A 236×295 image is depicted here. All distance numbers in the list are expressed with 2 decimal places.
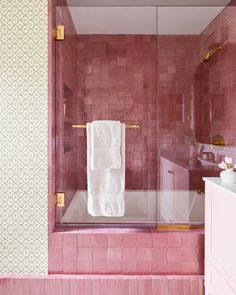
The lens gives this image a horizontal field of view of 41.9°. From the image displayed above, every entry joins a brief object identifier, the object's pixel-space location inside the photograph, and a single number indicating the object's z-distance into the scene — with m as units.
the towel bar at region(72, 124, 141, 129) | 2.38
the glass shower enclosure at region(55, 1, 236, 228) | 2.32
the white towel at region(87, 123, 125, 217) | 2.16
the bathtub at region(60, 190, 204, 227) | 2.19
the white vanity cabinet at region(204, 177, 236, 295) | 1.48
